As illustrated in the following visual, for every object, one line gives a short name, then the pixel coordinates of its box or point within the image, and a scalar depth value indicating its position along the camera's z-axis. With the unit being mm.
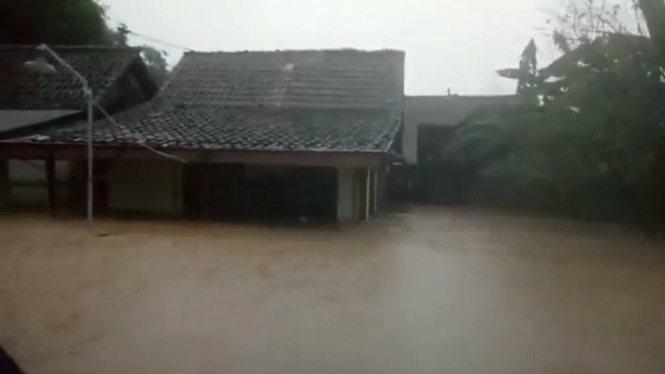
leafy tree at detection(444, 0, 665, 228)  12008
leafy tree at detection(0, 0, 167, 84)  10781
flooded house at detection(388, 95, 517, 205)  18641
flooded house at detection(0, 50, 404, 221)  12328
